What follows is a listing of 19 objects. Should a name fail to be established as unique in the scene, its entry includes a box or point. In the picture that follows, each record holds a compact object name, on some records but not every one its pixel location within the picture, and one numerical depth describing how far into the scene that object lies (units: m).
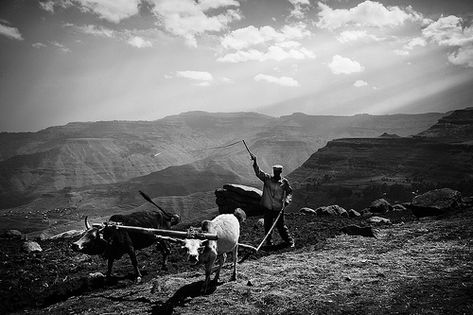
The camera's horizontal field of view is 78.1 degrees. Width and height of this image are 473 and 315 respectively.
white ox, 6.32
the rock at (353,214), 20.17
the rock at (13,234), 19.81
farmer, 10.95
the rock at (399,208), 21.68
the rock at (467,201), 16.03
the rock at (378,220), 15.45
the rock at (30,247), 14.52
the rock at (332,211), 20.34
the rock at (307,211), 20.97
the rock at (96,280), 8.78
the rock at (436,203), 15.53
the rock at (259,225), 15.29
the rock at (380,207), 21.72
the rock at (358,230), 12.19
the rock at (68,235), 18.38
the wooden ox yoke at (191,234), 6.34
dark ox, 8.59
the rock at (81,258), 12.41
